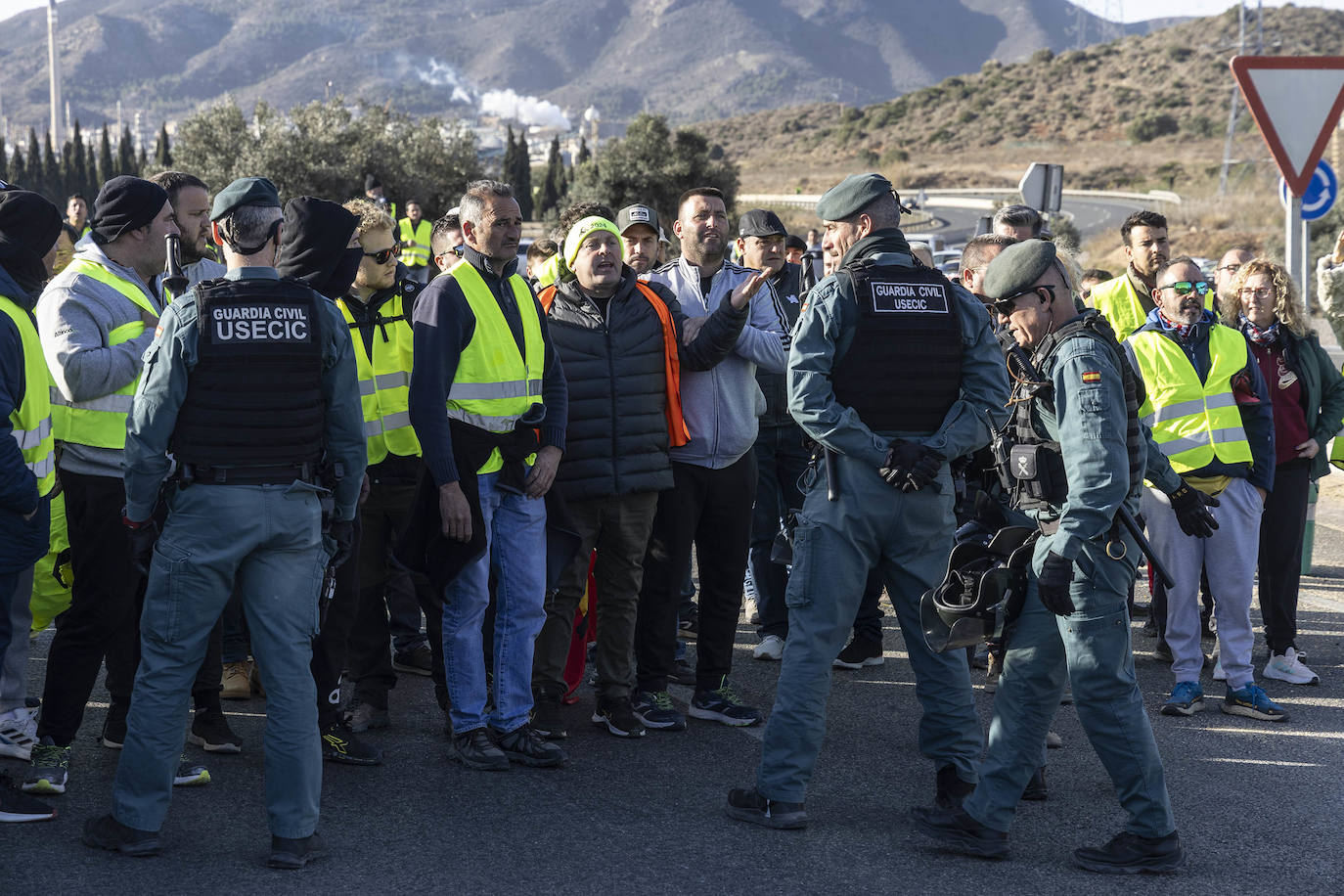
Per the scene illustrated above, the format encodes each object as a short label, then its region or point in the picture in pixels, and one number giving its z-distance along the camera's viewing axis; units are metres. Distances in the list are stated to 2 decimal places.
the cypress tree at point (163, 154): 50.53
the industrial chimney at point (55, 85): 179.56
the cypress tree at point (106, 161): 63.91
